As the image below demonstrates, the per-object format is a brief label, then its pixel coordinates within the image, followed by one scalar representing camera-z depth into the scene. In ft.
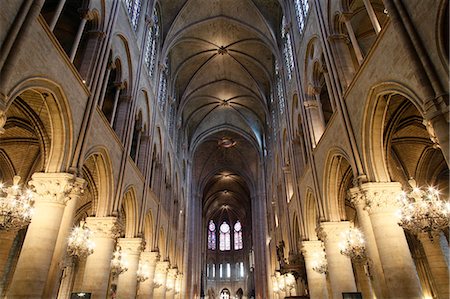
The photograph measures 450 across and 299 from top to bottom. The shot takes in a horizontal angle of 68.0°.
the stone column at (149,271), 51.93
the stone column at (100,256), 34.32
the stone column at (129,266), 43.27
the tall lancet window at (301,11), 47.57
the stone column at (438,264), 46.39
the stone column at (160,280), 61.64
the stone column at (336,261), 35.28
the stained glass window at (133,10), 48.78
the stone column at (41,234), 22.81
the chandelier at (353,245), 32.64
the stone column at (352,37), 29.63
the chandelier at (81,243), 33.50
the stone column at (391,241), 23.02
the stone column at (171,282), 72.11
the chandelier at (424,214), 24.02
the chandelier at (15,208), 24.80
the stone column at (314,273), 43.98
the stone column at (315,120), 43.20
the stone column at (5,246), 48.55
